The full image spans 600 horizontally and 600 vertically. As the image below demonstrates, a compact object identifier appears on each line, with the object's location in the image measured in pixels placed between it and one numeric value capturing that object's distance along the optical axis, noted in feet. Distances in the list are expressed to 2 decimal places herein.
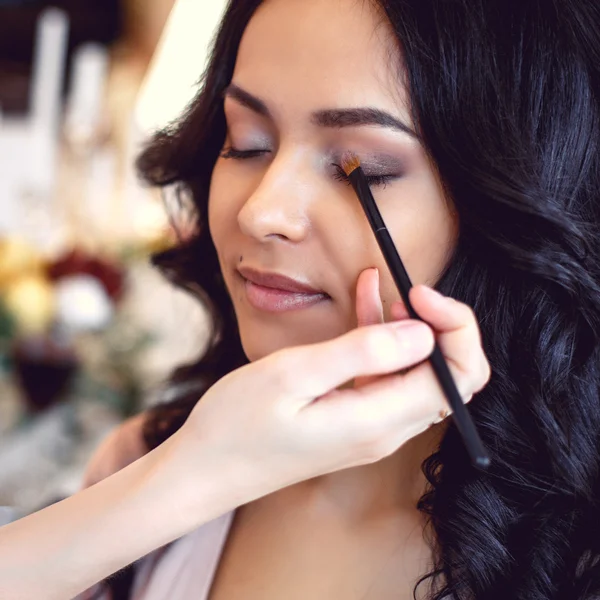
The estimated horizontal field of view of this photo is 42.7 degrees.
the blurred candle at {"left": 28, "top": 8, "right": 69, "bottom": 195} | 5.47
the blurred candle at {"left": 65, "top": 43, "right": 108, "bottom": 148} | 5.07
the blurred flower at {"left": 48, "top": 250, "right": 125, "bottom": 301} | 4.19
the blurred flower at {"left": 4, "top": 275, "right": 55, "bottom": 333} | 3.92
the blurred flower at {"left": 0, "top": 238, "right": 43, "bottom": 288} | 4.06
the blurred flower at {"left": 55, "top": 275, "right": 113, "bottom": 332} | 4.01
